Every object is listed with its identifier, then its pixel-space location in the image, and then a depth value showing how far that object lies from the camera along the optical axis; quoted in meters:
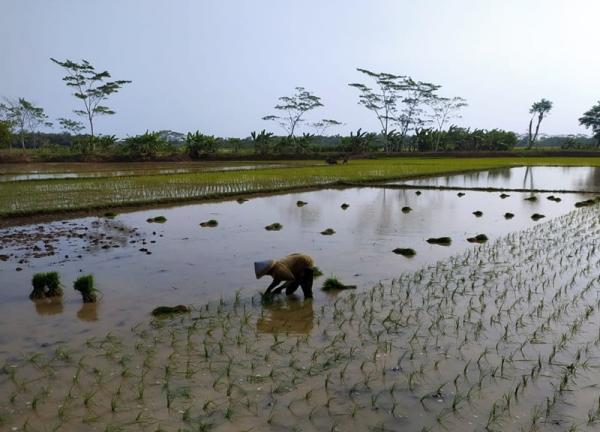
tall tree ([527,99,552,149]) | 57.48
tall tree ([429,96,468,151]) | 49.34
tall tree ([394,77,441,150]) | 50.32
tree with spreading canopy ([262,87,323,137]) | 53.53
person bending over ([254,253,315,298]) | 5.75
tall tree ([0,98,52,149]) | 44.78
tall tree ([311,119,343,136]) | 58.95
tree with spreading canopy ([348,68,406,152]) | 48.28
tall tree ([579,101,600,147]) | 53.50
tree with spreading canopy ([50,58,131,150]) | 39.72
